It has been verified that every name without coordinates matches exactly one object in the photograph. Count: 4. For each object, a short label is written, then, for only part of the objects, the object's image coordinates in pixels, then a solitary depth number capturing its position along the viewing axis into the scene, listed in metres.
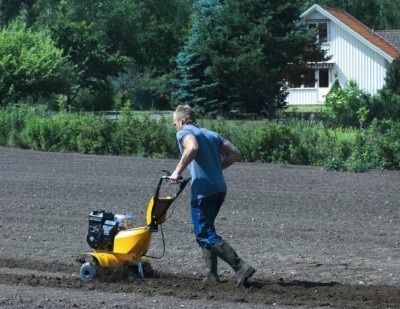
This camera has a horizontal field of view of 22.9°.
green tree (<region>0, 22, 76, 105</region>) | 41.91
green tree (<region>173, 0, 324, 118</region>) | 45.44
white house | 63.72
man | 9.86
